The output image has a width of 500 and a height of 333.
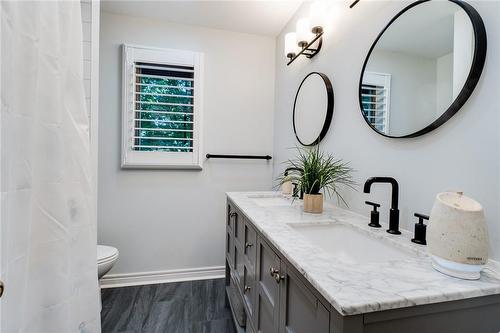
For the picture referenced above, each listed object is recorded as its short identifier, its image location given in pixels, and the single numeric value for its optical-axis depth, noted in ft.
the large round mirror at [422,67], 2.64
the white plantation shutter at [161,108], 7.14
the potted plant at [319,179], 4.25
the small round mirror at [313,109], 5.18
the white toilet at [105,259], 5.55
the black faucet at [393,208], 3.17
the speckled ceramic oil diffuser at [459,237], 1.98
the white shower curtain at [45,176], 1.88
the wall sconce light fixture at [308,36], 5.29
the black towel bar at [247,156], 7.77
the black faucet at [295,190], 4.62
